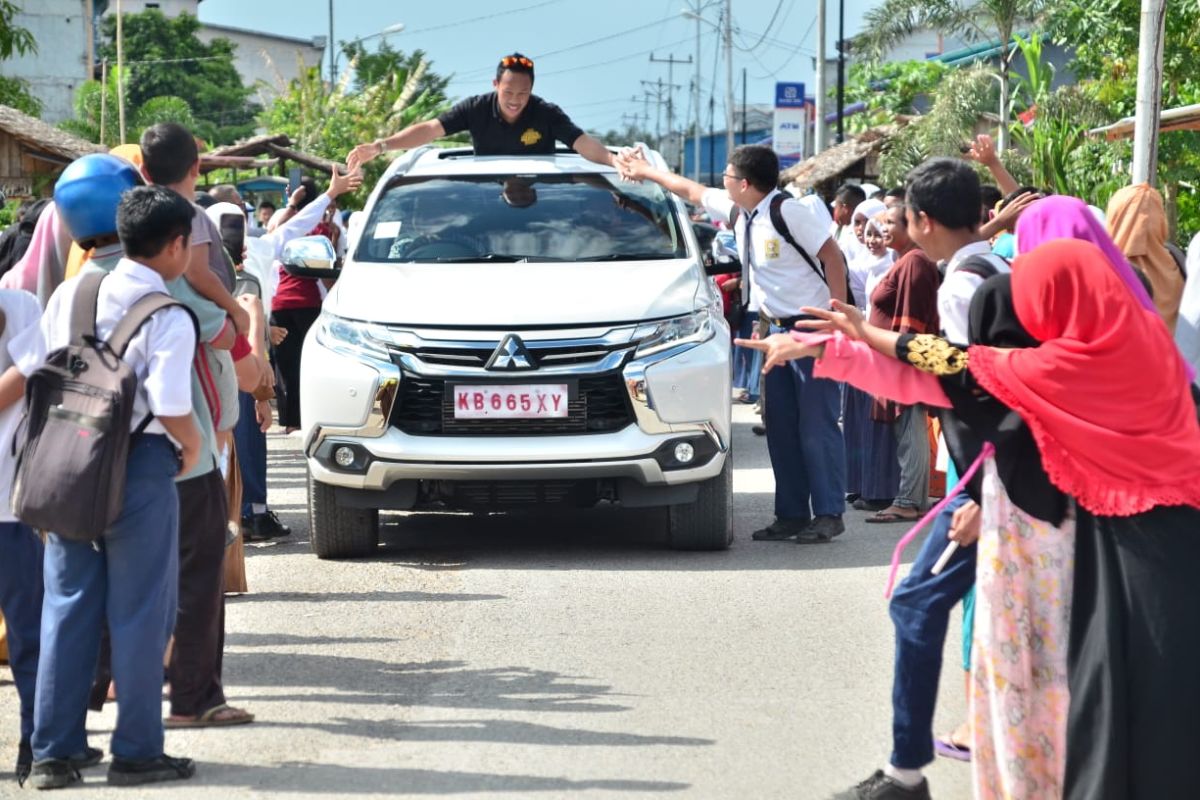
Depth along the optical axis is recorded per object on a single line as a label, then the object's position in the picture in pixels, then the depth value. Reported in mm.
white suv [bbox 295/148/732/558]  8875
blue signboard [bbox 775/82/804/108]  39000
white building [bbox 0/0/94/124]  74562
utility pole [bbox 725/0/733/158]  64750
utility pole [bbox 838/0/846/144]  44156
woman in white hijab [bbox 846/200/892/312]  13555
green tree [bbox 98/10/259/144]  81000
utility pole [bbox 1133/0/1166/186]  14281
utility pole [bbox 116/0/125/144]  42525
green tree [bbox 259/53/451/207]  52844
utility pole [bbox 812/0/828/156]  37375
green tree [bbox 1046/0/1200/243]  19844
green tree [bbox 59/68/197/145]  52322
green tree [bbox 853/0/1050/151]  29016
